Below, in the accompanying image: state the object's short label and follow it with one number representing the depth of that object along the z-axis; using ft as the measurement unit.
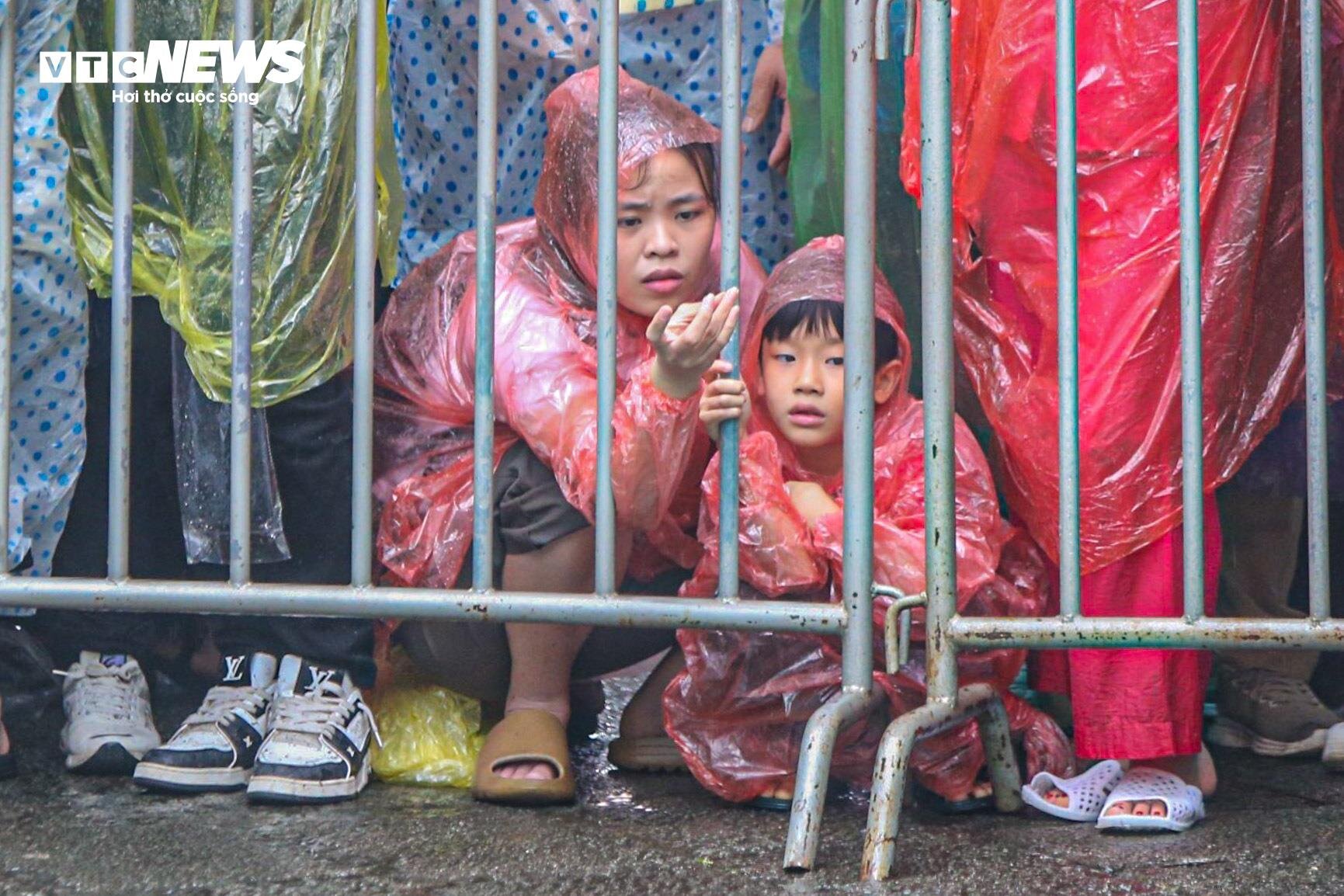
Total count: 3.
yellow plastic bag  15.49
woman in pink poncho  14.62
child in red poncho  14.08
